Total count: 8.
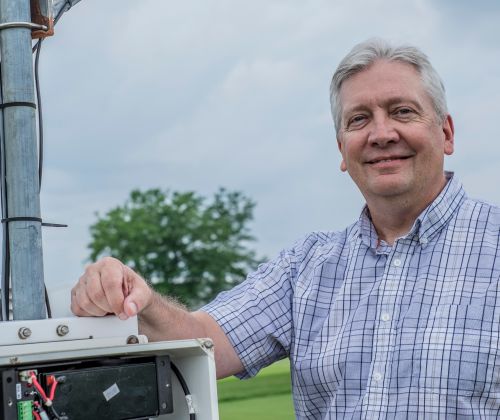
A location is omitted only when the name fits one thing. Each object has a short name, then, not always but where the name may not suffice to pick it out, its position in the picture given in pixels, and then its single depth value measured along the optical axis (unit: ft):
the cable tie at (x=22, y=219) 6.50
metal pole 6.48
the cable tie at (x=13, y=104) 6.57
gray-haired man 7.79
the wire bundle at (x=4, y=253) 6.59
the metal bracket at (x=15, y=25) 6.59
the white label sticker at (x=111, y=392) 5.68
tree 152.76
